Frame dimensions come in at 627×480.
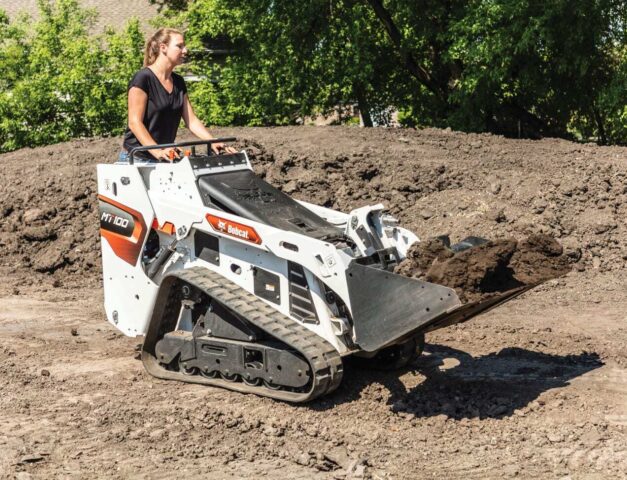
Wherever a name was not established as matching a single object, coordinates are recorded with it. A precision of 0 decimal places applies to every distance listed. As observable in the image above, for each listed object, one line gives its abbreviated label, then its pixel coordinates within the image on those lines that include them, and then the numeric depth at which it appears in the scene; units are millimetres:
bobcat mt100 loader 5785
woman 6980
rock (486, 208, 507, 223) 10680
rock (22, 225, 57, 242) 11930
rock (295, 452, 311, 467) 5367
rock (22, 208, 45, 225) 12227
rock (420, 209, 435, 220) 11266
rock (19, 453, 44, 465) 5395
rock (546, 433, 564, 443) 5590
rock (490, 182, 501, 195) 11433
